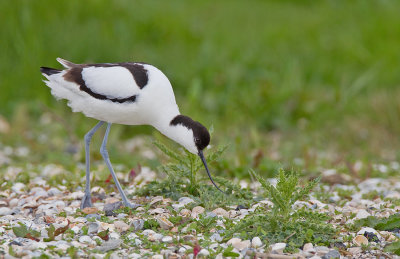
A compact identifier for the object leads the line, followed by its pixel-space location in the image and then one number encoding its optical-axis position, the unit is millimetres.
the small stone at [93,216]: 8349
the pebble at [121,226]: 7930
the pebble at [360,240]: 7602
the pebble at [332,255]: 7223
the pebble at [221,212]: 8513
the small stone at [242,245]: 7320
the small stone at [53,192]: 9844
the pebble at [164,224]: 7984
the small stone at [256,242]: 7339
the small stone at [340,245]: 7519
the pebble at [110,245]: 7187
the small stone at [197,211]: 8457
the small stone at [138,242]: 7457
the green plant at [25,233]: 7480
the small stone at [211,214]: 8295
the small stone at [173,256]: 7098
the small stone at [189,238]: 7557
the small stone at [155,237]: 7573
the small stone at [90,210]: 8664
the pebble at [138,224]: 7969
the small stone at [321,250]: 7312
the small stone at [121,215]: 8448
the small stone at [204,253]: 7137
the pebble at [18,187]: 9977
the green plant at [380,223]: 8109
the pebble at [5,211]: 8891
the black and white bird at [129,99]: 8805
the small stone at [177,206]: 8723
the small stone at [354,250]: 7410
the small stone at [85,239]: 7457
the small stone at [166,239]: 7510
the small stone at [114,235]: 7612
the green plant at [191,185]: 8992
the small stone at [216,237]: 7609
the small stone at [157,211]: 8565
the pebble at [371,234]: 7746
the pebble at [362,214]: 8602
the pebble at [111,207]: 8664
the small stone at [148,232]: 7773
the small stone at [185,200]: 8967
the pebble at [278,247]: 7242
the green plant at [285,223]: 7543
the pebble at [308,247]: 7373
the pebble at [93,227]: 7852
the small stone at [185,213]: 8430
